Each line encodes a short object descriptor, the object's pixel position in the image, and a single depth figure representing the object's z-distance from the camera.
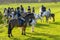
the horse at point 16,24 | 18.83
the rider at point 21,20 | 19.03
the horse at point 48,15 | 26.17
